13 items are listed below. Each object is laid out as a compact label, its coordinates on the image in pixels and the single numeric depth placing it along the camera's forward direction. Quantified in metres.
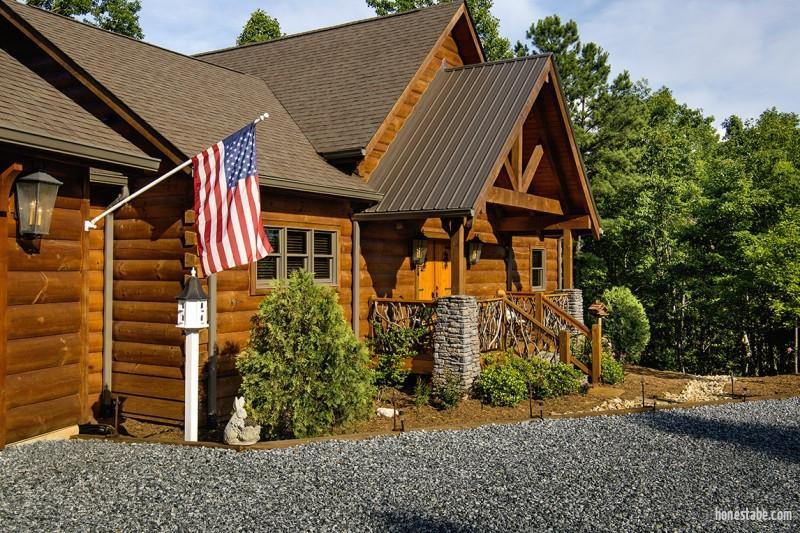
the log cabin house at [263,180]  8.20
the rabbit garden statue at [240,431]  7.61
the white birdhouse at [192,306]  7.95
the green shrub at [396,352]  12.48
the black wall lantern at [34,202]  7.53
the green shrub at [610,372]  14.20
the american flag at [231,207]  7.89
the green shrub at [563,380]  12.28
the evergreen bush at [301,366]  8.45
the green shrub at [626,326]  20.55
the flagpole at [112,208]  7.98
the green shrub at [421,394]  11.27
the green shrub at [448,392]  11.21
